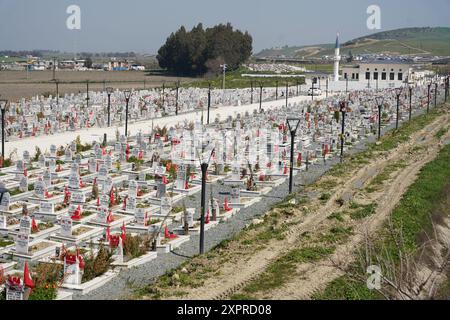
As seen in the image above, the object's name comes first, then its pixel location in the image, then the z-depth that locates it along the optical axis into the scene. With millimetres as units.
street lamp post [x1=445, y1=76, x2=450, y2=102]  61125
